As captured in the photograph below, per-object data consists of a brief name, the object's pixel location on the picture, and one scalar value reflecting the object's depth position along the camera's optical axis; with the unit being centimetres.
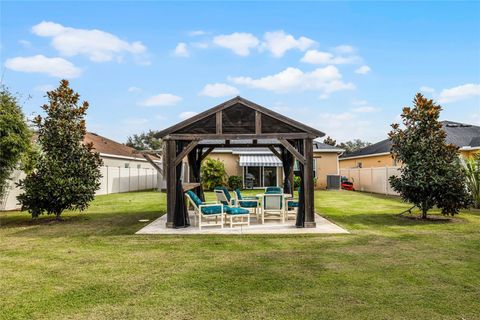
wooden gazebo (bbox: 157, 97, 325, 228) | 1212
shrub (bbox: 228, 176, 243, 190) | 3080
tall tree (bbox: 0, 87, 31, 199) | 1315
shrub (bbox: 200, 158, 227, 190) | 3016
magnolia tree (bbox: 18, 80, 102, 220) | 1333
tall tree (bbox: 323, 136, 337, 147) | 7256
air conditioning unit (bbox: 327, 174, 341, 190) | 3222
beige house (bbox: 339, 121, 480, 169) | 2588
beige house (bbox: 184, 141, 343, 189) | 3184
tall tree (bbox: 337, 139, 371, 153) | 8616
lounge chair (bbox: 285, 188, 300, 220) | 1398
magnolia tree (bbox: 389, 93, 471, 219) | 1304
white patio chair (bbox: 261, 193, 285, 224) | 1289
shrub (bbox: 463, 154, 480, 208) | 1694
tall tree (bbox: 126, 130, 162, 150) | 7673
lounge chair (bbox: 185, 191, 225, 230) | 1190
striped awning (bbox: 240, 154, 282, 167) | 3119
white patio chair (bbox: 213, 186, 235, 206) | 1356
